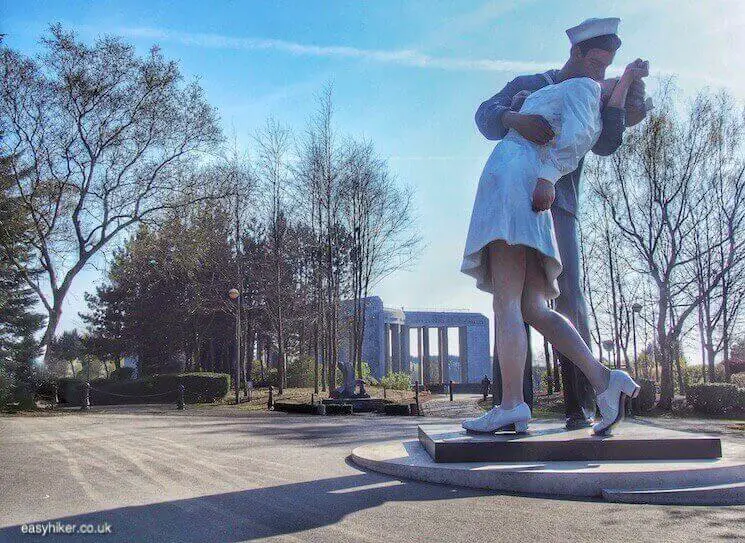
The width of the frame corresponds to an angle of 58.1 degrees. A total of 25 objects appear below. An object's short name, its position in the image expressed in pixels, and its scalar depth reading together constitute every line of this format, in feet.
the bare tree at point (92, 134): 77.20
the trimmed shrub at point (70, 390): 93.76
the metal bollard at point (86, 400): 77.79
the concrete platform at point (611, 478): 12.53
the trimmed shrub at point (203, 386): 99.76
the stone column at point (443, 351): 206.24
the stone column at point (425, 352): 203.82
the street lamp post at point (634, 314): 89.51
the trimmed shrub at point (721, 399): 69.82
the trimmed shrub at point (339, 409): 64.13
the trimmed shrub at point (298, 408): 65.10
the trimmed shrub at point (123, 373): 162.81
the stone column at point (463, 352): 193.57
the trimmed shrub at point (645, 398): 71.20
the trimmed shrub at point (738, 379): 98.78
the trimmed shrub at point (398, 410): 61.98
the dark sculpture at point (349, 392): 84.84
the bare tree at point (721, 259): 79.10
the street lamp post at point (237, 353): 92.73
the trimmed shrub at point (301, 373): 127.75
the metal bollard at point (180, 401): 81.20
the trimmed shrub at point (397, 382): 125.72
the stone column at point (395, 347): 193.67
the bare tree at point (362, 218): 103.60
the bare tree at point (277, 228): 102.87
